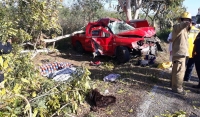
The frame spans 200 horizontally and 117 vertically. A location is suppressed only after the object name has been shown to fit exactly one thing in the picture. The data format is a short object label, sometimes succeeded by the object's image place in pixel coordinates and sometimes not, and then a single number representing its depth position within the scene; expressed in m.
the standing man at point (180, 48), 3.12
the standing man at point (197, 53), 3.43
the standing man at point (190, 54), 3.79
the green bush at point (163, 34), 8.93
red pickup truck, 5.13
